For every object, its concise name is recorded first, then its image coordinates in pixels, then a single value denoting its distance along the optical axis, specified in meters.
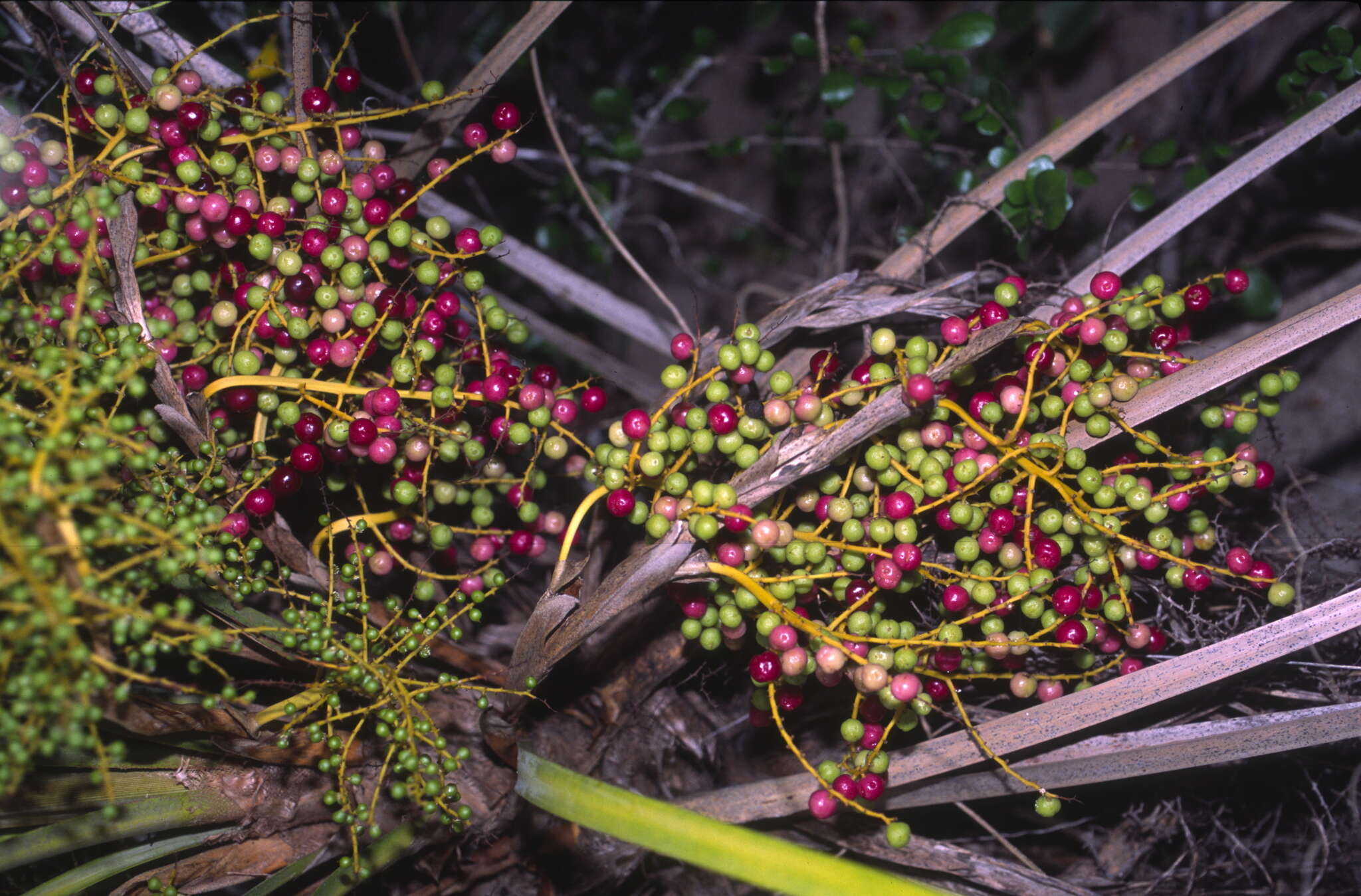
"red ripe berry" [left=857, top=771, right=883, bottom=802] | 0.36
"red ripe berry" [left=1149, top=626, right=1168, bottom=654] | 0.39
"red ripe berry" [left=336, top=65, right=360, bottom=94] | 0.39
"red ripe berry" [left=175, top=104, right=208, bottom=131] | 0.36
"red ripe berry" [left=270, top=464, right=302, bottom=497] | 0.37
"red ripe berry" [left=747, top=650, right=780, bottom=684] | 0.36
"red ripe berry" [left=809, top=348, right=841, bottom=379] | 0.38
